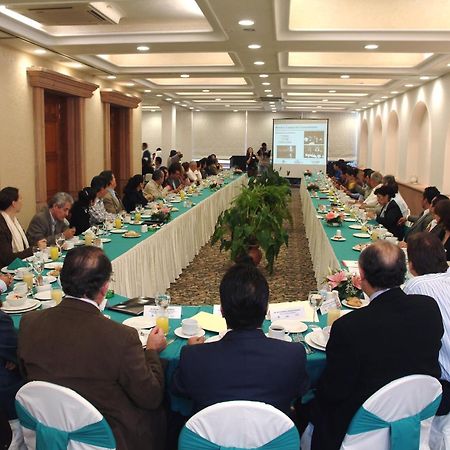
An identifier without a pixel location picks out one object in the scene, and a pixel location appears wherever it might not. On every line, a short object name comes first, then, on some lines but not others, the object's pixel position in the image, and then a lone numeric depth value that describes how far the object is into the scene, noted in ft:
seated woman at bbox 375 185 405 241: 18.56
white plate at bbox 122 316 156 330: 7.96
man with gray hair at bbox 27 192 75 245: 14.46
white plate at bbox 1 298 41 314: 8.57
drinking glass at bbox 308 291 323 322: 8.37
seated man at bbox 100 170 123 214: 19.39
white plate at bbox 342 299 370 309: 8.88
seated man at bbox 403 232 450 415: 7.06
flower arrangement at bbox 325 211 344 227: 18.16
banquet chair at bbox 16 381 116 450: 5.11
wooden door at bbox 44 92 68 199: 24.48
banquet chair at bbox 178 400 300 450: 4.77
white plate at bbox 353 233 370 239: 15.90
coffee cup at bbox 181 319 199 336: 7.65
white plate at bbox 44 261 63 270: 11.42
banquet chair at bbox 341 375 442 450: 5.45
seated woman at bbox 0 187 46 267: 12.49
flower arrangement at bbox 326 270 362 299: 9.27
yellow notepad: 7.88
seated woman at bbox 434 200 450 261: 12.41
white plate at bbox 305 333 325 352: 7.20
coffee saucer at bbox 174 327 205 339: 7.61
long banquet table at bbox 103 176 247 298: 13.32
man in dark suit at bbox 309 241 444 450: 5.70
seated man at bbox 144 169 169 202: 25.60
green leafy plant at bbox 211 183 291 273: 18.22
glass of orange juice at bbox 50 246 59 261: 12.13
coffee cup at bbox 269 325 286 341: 7.24
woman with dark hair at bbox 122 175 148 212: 22.72
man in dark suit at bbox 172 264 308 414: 5.29
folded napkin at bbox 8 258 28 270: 11.21
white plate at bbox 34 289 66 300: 9.25
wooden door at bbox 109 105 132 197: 34.09
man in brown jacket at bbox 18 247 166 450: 5.52
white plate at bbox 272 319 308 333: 7.79
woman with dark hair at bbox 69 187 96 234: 16.80
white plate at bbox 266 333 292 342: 7.44
